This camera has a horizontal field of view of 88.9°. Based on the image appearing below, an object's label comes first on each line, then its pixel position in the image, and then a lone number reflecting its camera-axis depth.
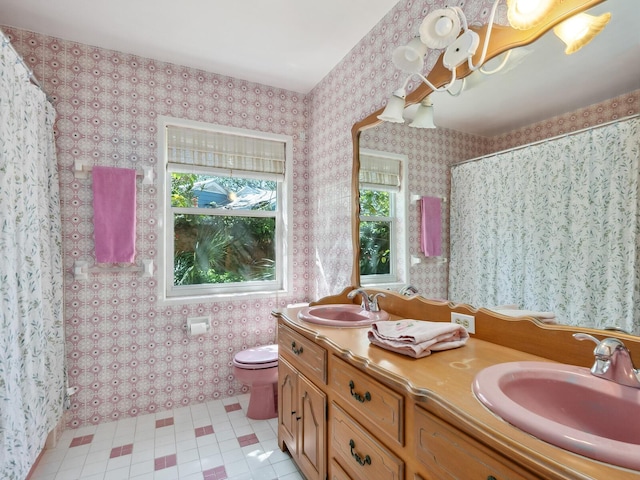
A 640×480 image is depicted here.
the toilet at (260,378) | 2.25
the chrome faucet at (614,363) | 0.82
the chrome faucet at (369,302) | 1.78
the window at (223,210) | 2.53
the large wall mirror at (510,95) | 1.02
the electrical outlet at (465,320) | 1.35
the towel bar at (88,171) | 2.17
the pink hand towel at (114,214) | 2.20
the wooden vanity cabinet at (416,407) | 0.67
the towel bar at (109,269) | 2.18
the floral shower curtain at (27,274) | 1.45
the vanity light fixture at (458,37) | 1.10
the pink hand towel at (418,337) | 1.12
